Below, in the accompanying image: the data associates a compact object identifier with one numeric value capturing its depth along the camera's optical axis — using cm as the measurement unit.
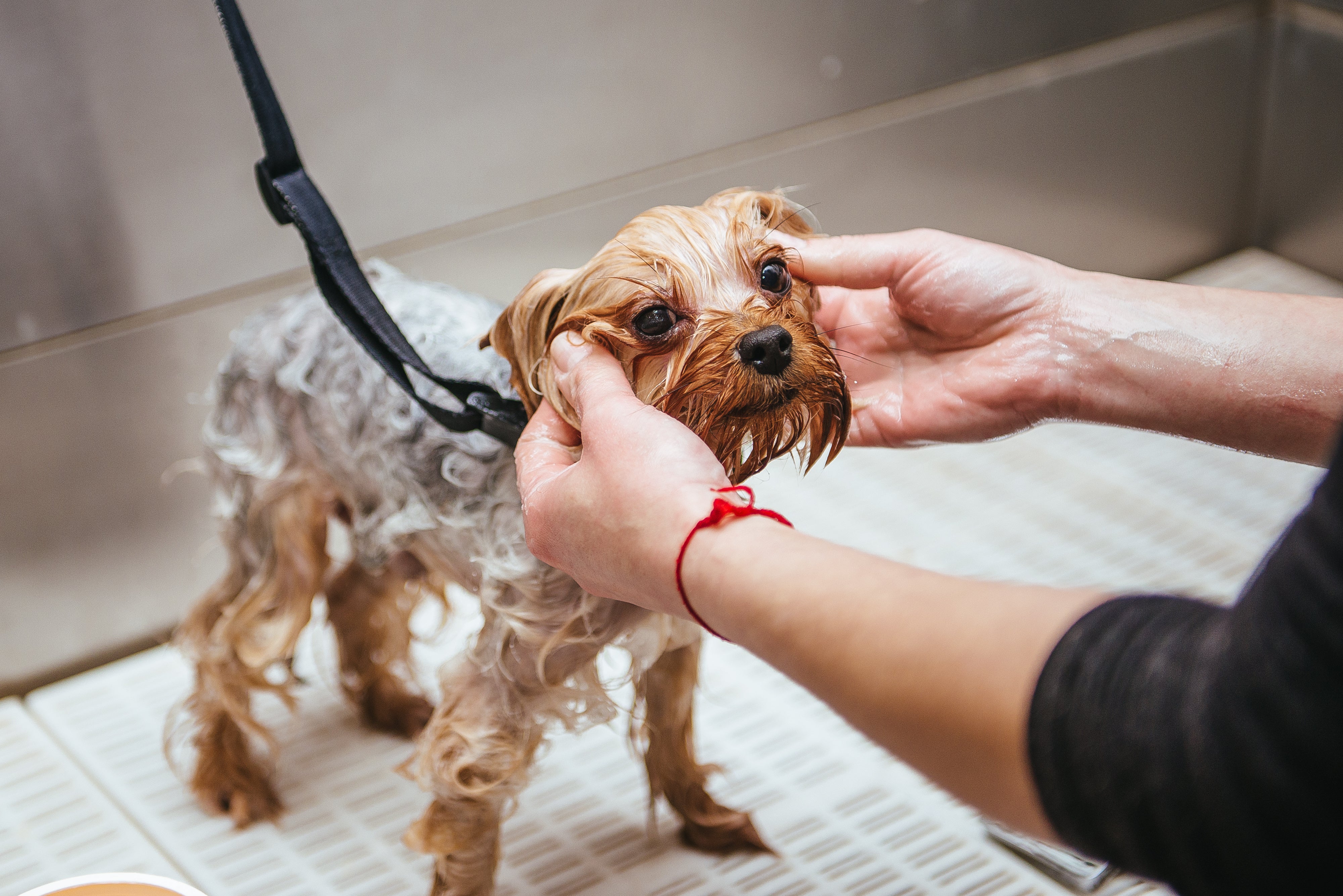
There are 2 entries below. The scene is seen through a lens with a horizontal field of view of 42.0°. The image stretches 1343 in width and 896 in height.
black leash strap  65
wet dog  58
